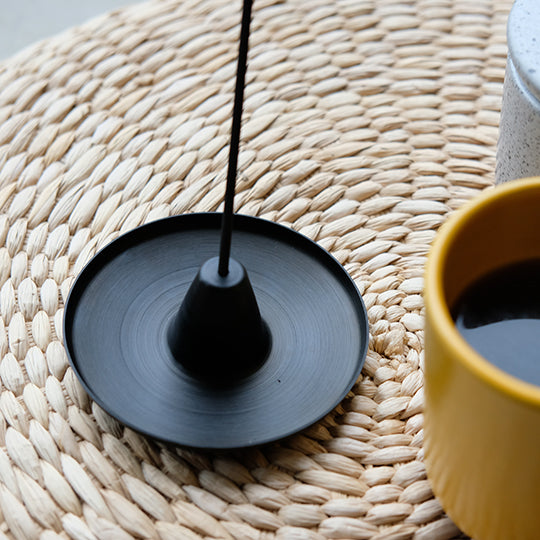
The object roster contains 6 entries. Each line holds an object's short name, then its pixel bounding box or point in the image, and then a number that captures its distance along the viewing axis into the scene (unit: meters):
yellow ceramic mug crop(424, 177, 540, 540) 0.55
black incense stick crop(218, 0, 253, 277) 0.59
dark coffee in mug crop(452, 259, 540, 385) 0.58
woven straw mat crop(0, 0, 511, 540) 0.62
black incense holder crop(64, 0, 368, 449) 0.62
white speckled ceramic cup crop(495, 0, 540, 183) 0.62
